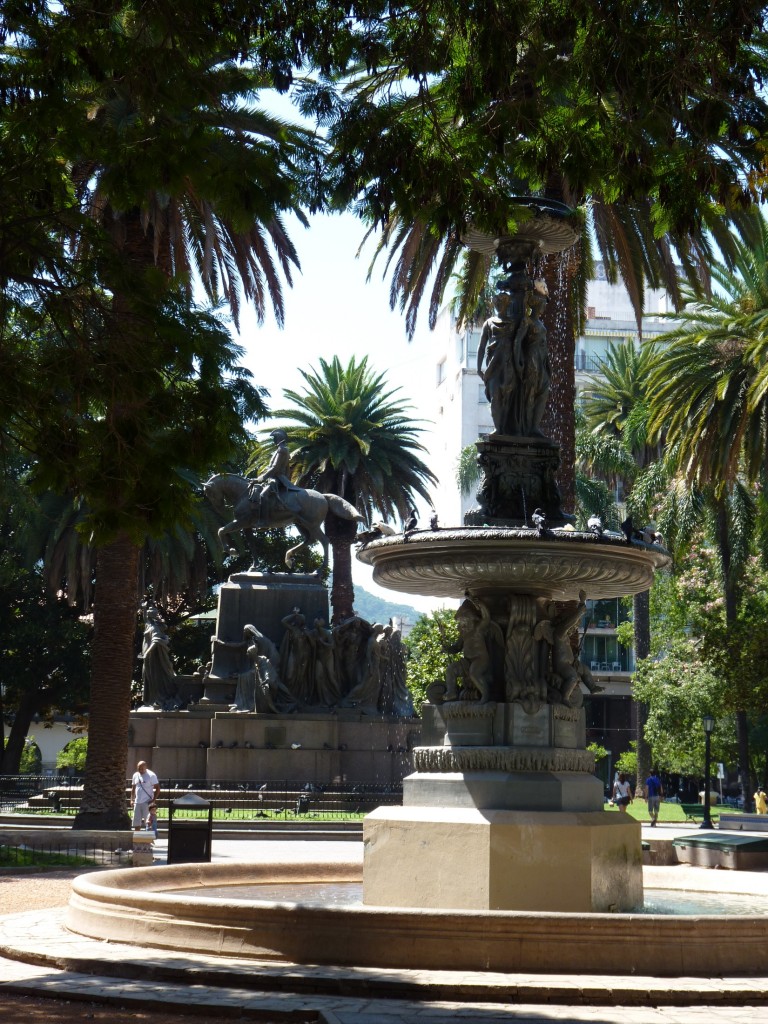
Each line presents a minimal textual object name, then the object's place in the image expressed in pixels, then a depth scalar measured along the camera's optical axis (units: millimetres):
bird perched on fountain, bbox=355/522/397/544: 11125
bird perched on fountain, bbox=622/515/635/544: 10234
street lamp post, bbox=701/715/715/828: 32719
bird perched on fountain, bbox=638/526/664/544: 10625
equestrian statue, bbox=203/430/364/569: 33094
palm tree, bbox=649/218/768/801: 31719
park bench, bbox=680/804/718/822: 39469
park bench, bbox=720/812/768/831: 30109
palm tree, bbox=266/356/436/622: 49750
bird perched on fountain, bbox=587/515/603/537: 10133
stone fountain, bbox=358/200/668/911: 9609
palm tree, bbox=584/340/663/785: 50531
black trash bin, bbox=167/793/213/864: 15961
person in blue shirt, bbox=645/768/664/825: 37969
